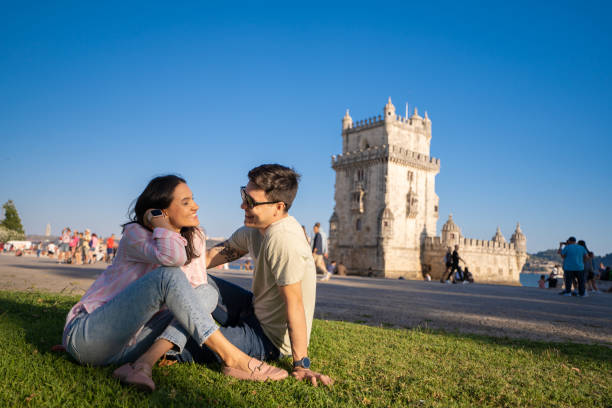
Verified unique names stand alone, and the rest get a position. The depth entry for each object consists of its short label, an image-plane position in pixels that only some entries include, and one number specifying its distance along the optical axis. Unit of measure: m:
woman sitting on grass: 2.86
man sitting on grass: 3.19
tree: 54.75
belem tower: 37.56
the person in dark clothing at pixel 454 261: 21.13
